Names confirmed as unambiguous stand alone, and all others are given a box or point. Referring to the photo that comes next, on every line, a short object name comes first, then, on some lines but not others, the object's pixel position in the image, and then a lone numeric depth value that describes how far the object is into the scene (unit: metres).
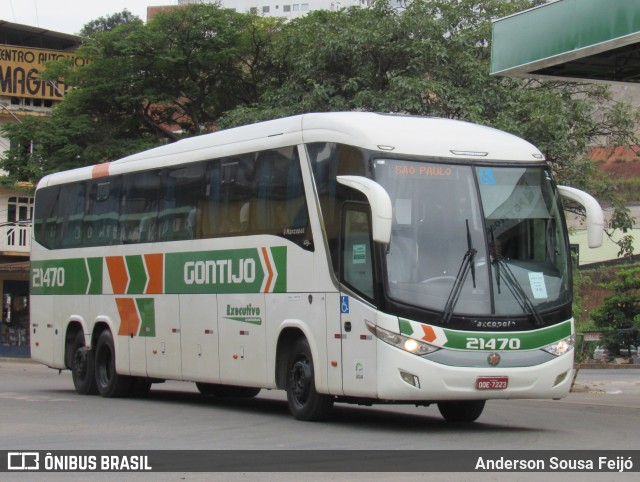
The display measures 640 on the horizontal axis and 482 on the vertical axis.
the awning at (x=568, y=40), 16.70
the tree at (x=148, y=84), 35.72
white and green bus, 12.64
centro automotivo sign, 51.66
